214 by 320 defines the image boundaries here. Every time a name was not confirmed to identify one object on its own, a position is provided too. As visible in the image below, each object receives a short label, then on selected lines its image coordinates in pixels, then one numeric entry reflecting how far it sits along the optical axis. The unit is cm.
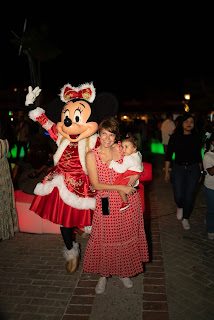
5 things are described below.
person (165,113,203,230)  461
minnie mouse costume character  349
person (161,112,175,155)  1032
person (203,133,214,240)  408
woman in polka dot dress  294
